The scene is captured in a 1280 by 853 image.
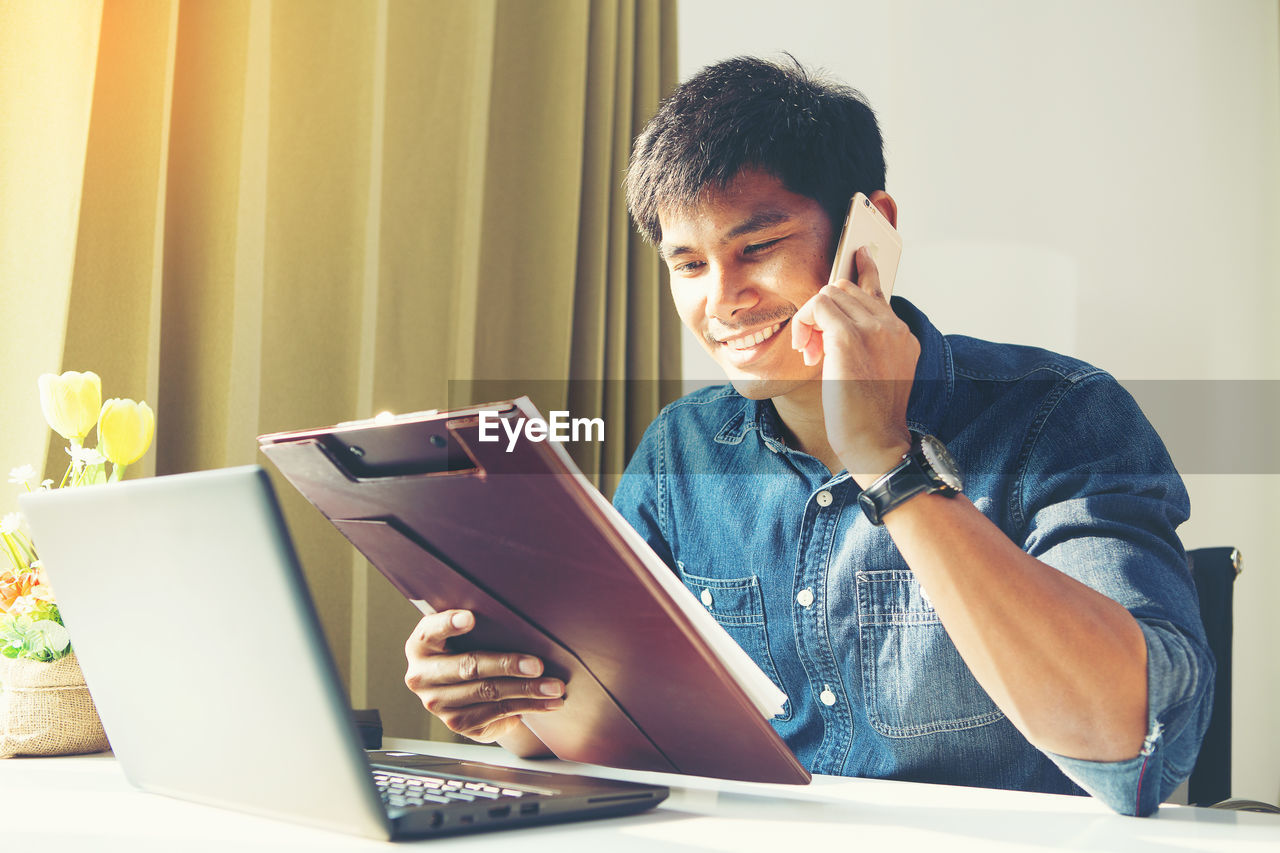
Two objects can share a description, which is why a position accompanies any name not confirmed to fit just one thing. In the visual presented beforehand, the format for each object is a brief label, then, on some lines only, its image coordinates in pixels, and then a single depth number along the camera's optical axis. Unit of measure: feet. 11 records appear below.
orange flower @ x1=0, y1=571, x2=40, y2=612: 3.04
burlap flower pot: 2.96
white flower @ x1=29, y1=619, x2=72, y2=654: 3.03
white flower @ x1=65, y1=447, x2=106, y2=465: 3.11
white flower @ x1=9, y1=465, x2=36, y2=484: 3.08
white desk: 1.83
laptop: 1.63
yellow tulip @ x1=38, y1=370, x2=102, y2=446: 3.14
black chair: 3.80
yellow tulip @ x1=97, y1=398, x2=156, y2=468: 3.13
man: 2.30
